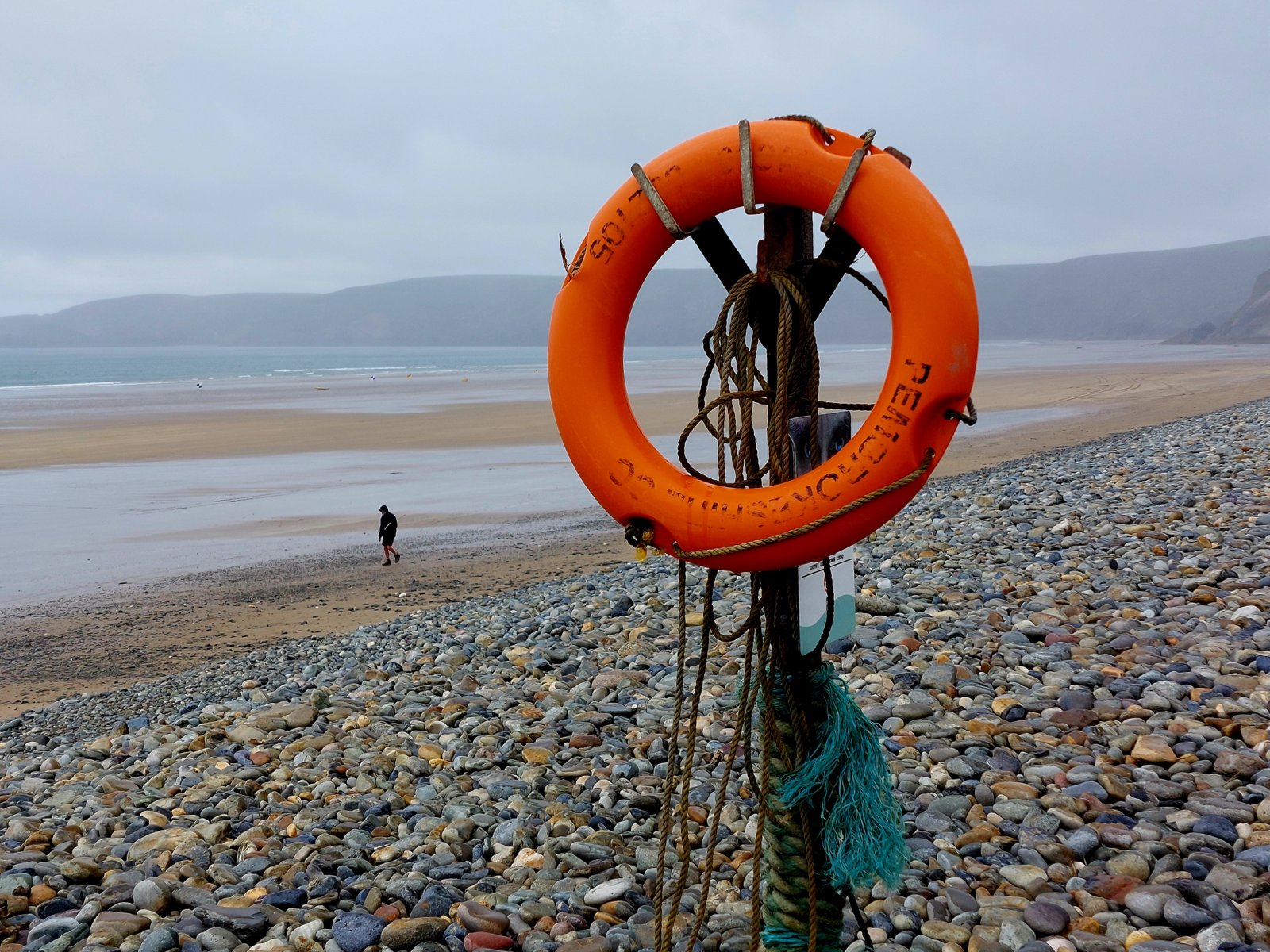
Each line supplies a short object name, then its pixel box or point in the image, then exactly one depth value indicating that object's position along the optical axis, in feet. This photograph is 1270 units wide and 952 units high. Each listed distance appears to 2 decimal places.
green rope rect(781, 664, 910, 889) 7.00
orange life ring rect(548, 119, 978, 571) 6.38
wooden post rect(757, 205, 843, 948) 6.99
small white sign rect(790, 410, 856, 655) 7.03
